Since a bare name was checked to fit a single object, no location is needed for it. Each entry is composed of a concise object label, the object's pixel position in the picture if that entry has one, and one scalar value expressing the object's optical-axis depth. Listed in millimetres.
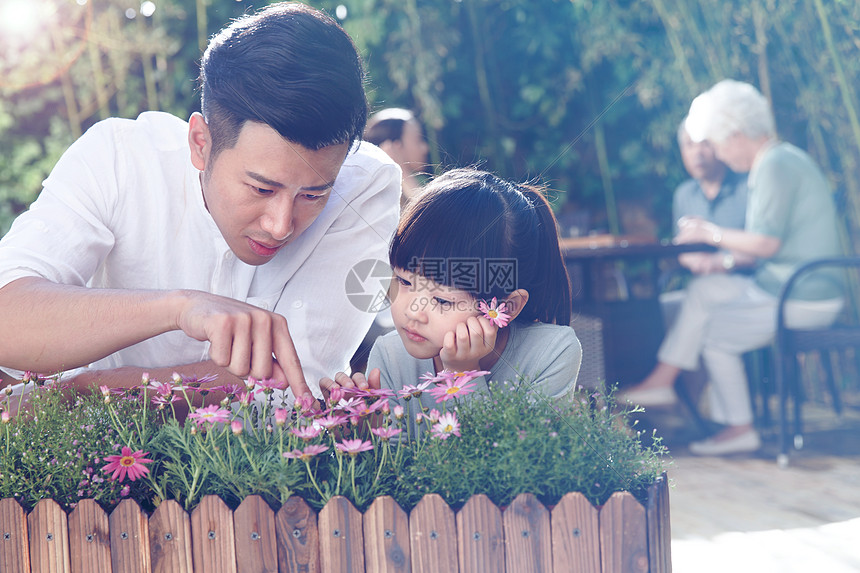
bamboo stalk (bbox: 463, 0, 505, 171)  10608
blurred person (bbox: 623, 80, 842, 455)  7324
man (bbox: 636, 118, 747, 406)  7994
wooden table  7378
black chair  6772
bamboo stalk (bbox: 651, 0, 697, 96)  9513
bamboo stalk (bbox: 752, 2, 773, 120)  8865
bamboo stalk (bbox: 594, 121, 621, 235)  10962
